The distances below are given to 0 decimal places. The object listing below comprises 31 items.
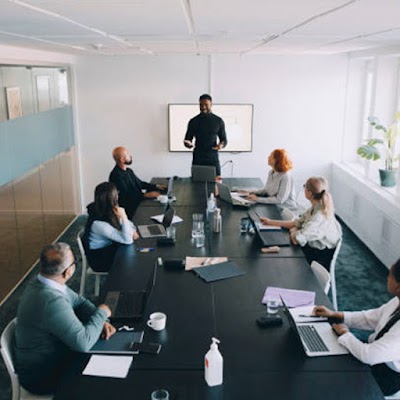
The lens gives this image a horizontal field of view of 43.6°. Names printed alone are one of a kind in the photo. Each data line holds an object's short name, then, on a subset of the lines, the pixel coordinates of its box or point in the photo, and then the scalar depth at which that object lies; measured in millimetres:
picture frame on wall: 5223
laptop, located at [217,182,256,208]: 5589
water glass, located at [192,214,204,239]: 4430
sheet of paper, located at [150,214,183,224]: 5055
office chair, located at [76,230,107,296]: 4642
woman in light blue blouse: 4363
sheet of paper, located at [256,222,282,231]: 4840
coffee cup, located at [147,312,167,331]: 2947
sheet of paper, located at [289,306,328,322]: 3062
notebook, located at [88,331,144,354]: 2744
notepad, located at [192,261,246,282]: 3704
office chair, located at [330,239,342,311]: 4570
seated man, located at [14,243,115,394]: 2707
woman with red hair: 5676
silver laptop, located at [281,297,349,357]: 2756
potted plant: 6422
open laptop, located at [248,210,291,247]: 4398
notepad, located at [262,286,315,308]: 3307
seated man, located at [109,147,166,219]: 5797
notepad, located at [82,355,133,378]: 2557
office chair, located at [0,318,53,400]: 2777
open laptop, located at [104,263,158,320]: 3123
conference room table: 2439
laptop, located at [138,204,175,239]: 4648
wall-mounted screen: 8000
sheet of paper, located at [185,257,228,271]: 3916
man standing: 6875
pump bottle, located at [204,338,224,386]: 2426
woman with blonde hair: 4457
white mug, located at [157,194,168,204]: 5781
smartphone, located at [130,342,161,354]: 2737
